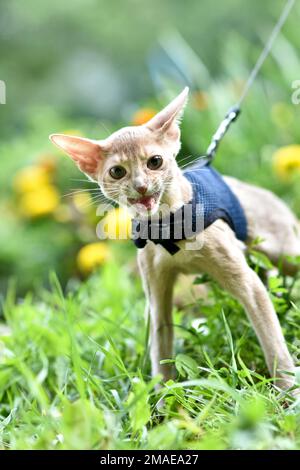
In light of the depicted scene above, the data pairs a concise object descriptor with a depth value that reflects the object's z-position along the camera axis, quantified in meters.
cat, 1.83
